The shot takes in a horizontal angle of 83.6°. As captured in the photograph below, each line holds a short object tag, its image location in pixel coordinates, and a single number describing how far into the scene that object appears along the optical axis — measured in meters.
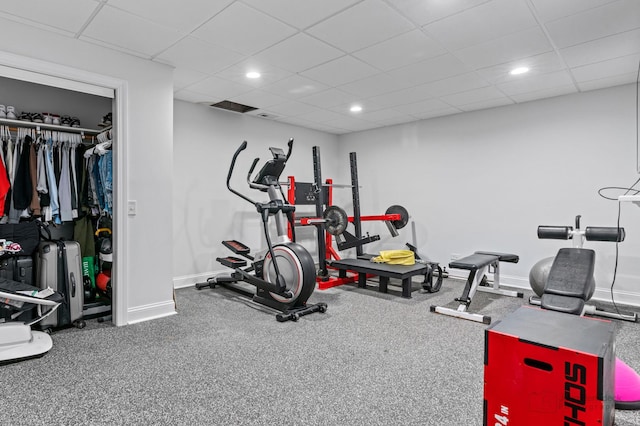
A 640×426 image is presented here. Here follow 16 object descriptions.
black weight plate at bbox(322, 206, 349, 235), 5.17
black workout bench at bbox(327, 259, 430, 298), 4.30
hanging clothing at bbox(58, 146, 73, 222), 3.51
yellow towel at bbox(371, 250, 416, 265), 4.68
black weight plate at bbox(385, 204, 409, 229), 5.68
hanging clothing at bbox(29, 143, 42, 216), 3.33
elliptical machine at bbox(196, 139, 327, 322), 3.59
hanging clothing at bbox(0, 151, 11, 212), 3.14
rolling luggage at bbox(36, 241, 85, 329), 3.12
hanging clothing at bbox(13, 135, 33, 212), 3.27
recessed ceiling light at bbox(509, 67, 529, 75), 3.64
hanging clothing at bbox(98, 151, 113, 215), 3.52
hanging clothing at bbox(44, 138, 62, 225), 3.43
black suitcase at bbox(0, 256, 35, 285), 3.07
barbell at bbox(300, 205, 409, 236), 5.14
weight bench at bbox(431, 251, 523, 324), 3.58
